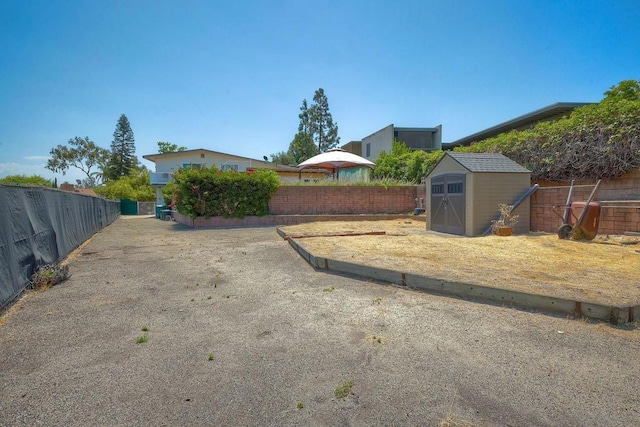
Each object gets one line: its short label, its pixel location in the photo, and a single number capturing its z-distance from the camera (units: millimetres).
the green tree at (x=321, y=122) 44469
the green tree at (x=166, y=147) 49850
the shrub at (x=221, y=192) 13641
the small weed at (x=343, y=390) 2123
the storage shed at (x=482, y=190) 8758
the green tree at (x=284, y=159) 50141
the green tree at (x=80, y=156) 51312
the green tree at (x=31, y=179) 28495
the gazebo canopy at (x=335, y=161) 16547
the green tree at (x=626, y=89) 14008
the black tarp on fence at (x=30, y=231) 4051
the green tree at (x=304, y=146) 43812
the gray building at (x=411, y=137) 30500
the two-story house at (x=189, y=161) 30203
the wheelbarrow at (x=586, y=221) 6941
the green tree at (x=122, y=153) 53906
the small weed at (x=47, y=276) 4730
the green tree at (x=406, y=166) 16172
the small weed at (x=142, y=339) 2932
